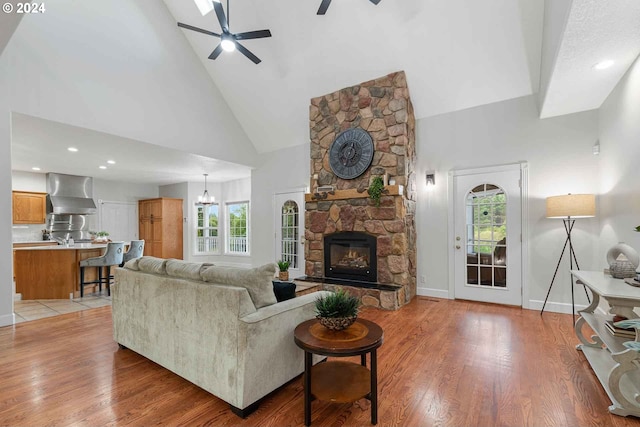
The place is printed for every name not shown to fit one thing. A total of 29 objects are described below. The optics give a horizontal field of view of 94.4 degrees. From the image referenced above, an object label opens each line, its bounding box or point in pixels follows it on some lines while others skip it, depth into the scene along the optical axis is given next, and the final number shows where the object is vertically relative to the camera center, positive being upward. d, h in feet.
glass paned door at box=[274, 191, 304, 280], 20.74 -0.99
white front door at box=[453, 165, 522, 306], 14.03 -1.01
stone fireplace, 14.69 +0.53
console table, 6.22 -3.21
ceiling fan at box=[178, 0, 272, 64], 11.37 +7.16
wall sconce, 15.99 +1.98
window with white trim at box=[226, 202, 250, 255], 27.89 -1.17
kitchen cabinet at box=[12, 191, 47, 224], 22.63 +0.79
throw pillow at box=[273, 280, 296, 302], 7.63 -1.95
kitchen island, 16.06 -3.02
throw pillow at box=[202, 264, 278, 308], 6.74 -1.48
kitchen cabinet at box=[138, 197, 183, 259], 27.71 -0.95
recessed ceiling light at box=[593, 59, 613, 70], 9.17 +4.69
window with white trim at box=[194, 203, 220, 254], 29.48 -1.29
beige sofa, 6.23 -2.61
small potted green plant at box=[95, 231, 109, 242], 21.11 -1.51
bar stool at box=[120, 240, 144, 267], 18.63 -2.18
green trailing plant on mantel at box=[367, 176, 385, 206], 14.69 +1.28
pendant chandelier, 24.03 +1.39
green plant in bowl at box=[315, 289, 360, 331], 6.13 -2.02
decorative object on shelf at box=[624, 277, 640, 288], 7.66 -1.85
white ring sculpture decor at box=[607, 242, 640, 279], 8.38 -1.43
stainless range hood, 23.94 +1.85
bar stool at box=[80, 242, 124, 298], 16.65 -2.54
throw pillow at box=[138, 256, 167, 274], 8.39 -1.44
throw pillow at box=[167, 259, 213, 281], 7.53 -1.39
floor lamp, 11.23 +0.27
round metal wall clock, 15.91 +3.45
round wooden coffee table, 5.61 -2.84
